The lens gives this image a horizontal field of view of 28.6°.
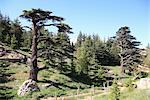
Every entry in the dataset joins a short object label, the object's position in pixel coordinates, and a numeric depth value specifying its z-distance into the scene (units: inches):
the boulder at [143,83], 1317.7
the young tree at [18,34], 2524.6
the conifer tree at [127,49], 2357.3
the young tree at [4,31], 2412.6
